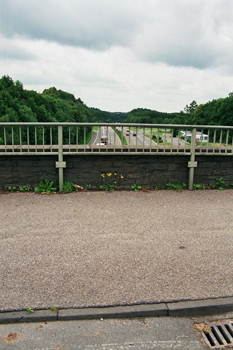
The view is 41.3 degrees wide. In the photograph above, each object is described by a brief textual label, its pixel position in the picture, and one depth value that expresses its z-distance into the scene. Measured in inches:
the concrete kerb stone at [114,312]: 108.3
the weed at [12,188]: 267.2
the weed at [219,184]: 289.3
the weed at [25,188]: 268.4
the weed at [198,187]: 286.4
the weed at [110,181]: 276.5
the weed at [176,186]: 282.4
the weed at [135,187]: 279.3
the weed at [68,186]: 268.4
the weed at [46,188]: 267.3
